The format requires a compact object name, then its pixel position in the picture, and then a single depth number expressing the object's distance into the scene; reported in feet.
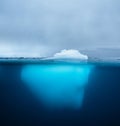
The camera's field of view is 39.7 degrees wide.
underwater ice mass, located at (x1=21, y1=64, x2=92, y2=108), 31.27
